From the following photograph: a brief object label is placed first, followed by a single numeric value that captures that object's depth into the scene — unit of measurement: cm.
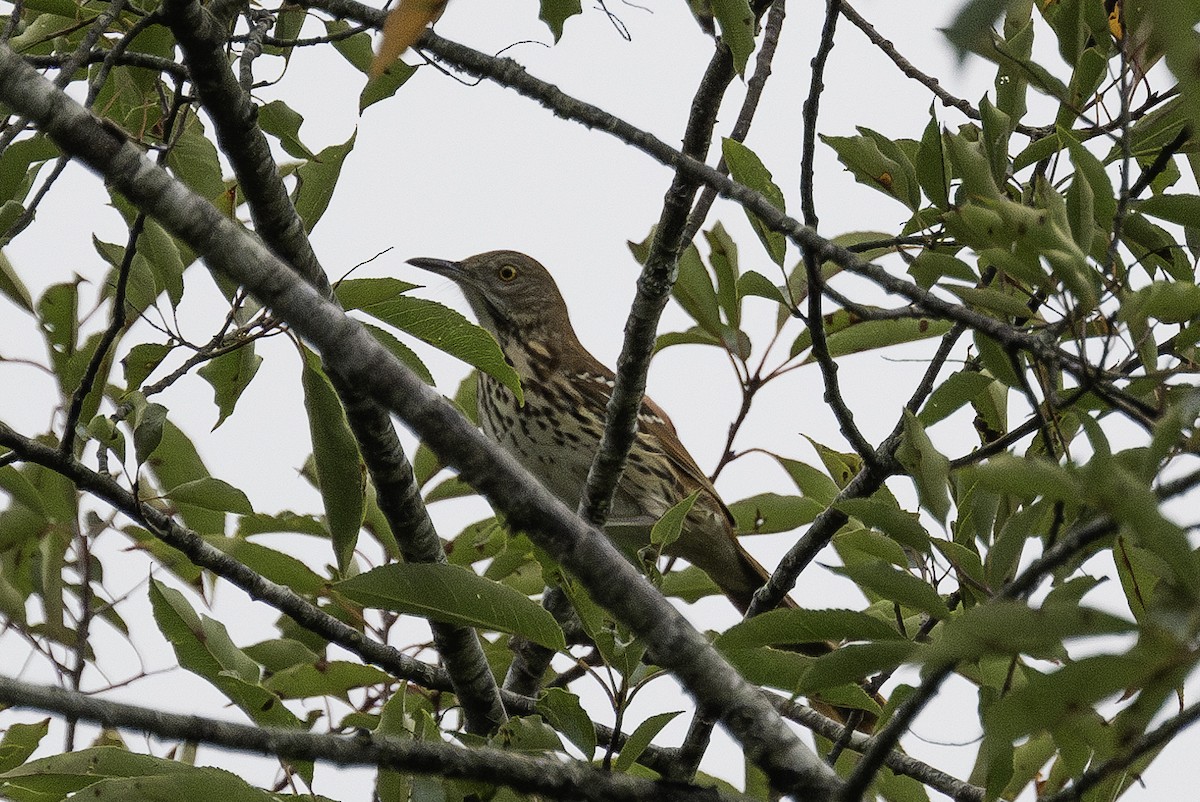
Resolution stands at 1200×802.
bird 1095
